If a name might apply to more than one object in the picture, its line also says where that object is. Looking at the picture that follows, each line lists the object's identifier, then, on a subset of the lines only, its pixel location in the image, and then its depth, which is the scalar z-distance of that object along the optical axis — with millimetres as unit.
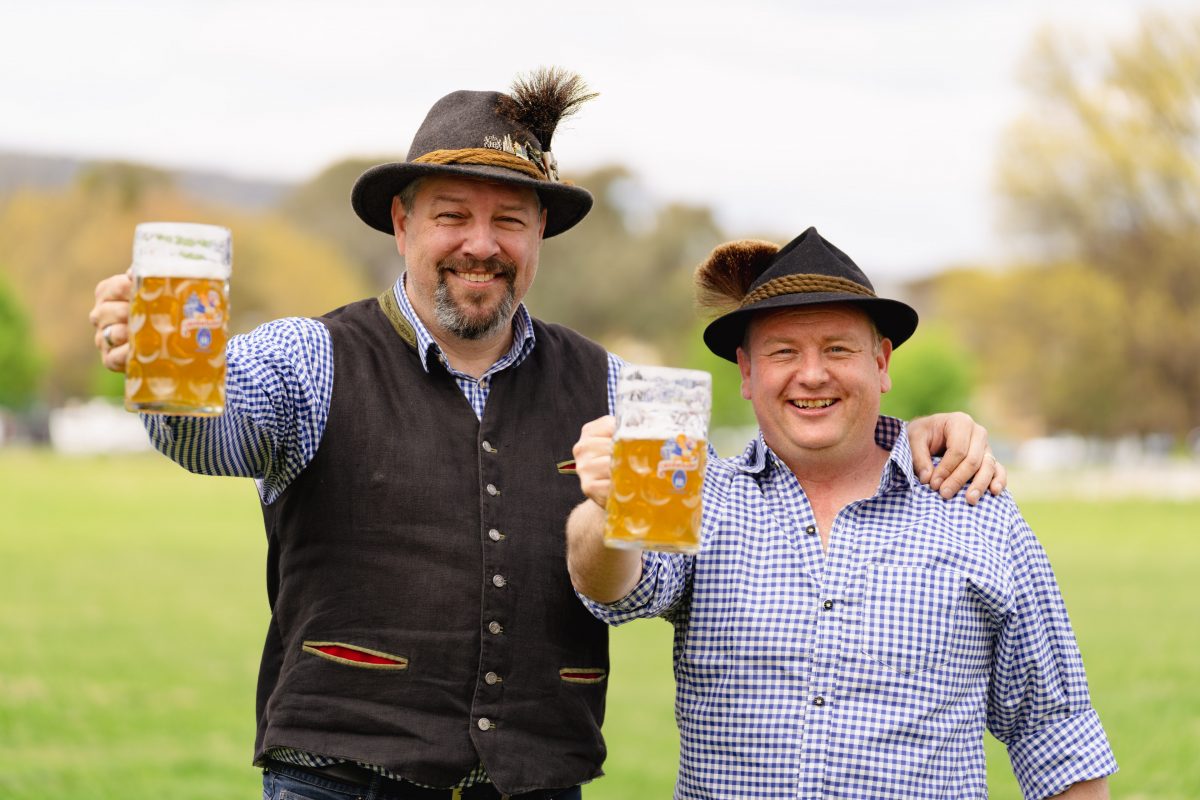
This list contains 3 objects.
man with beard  3252
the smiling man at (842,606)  3291
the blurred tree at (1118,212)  45750
